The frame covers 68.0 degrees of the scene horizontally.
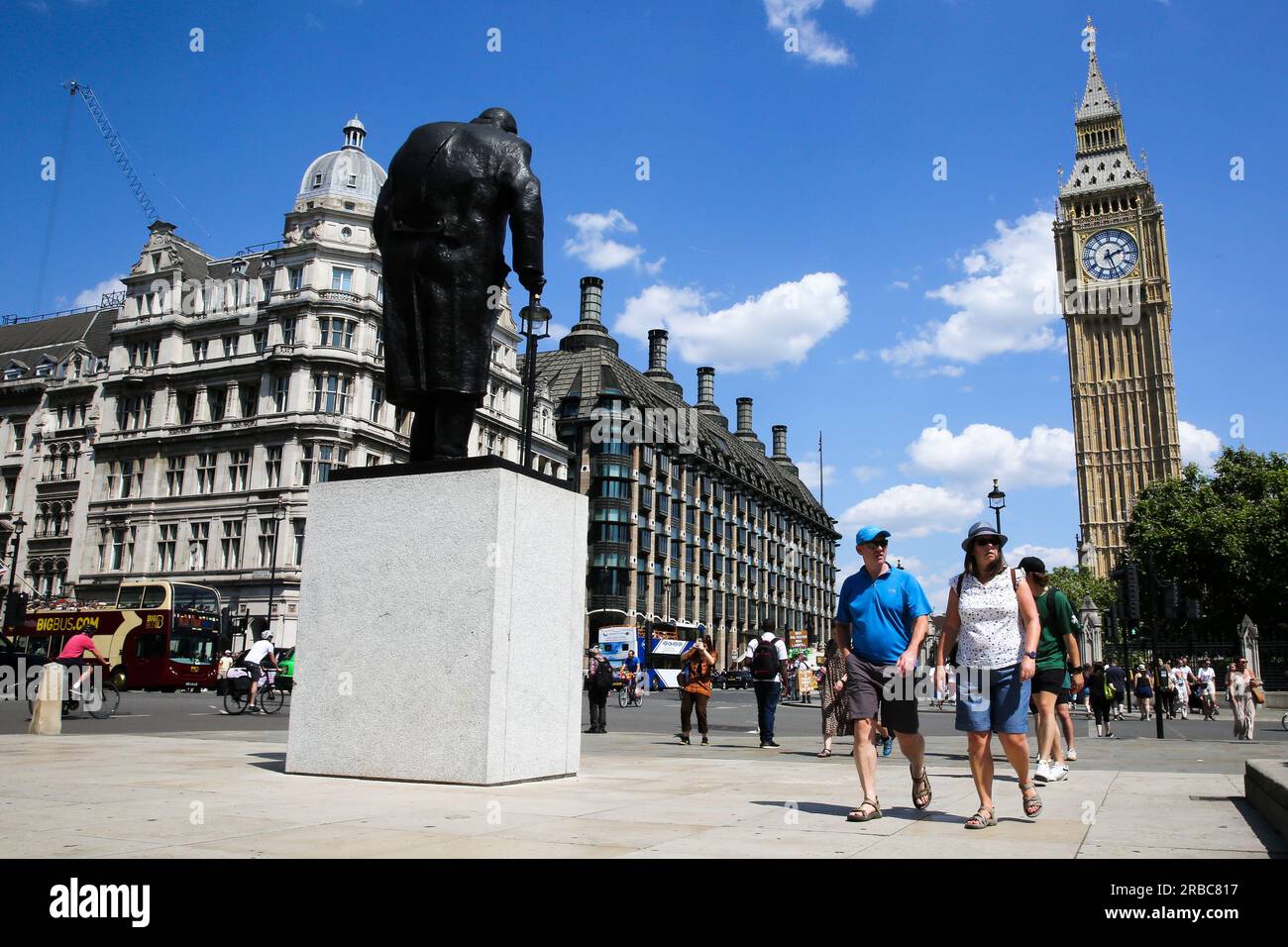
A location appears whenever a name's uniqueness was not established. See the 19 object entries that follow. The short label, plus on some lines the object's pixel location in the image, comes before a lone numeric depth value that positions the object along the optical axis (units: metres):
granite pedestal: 7.28
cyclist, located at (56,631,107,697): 15.09
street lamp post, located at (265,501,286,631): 48.92
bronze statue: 8.22
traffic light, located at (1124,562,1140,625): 22.08
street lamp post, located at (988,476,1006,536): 27.59
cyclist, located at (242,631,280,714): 20.33
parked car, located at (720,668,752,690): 66.00
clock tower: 103.19
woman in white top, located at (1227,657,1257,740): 18.44
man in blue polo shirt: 6.09
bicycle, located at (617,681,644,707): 33.95
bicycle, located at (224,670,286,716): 20.98
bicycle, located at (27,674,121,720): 17.70
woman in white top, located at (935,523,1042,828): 5.88
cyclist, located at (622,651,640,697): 34.37
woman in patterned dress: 13.02
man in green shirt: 8.59
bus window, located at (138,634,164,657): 36.75
